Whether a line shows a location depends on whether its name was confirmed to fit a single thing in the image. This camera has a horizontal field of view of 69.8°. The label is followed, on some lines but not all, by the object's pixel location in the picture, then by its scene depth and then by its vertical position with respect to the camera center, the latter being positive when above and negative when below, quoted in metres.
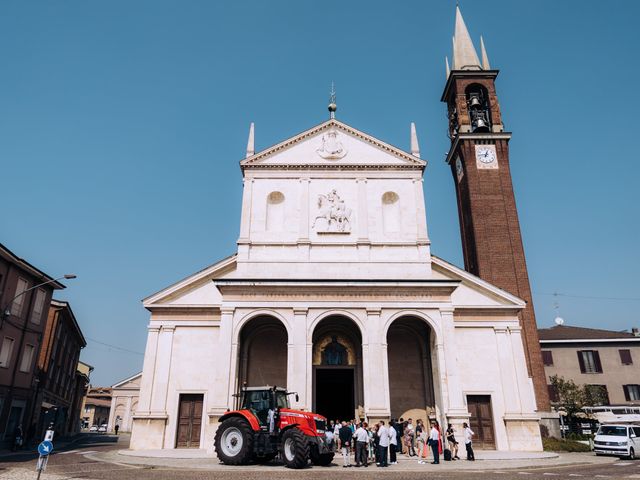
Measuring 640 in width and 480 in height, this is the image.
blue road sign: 9.82 -0.63
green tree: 32.66 +1.38
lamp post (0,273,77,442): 23.22 +3.39
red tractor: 14.42 -0.49
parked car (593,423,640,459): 21.25 -1.05
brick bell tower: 29.12 +14.89
